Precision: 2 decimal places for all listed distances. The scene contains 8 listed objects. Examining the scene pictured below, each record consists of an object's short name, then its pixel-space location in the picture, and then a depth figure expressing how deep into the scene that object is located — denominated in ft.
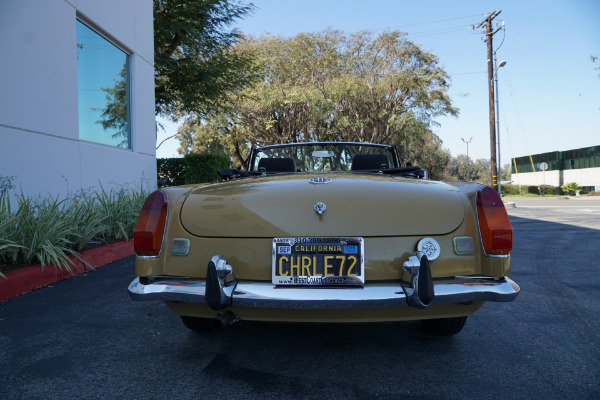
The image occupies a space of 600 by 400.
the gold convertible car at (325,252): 6.36
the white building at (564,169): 126.31
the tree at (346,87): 67.92
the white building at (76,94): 16.69
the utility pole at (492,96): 62.85
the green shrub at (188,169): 39.22
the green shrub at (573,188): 110.73
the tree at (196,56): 36.70
